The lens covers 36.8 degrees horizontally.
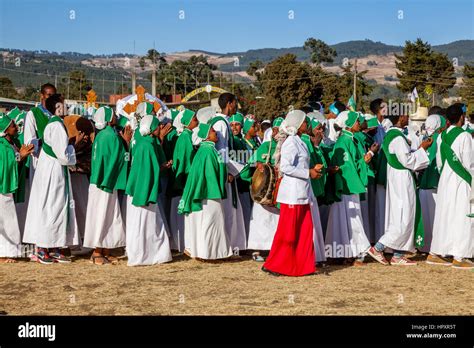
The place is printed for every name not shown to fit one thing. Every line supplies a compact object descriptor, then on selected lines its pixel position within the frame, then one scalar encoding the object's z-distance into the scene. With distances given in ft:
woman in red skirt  27.07
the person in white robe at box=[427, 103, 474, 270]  29.48
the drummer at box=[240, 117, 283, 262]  31.76
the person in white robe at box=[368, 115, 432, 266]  30.01
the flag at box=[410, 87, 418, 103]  49.80
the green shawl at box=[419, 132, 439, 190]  33.40
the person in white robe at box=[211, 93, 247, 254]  31.50
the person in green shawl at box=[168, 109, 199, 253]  33.42
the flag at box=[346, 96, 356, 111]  35.15
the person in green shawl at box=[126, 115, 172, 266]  30.22
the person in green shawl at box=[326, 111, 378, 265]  30.50
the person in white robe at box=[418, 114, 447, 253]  33.09
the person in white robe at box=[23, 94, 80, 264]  30.68
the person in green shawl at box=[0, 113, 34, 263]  31.89
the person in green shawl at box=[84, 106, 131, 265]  31.12
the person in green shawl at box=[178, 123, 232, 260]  30.81
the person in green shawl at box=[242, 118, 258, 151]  34.19
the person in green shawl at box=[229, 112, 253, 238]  32.89
